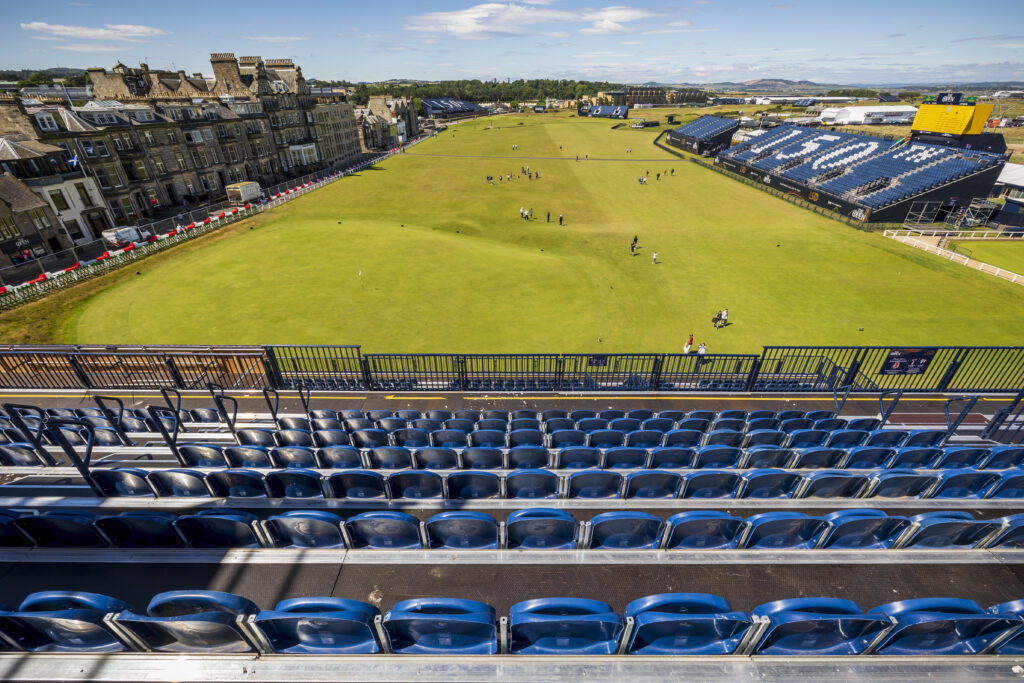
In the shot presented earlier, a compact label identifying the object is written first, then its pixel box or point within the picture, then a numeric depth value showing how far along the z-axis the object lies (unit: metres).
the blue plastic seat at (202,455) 7.56
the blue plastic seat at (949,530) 5.45
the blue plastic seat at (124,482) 6.44
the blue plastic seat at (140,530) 5.24
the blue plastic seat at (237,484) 6.46
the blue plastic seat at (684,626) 3.76
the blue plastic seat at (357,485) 6.46
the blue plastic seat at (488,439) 8.88
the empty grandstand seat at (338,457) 7.48
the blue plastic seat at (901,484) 6.64
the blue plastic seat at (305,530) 5.34
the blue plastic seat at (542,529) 5.38
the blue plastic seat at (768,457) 7.80
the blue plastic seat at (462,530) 5.34
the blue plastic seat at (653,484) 6.68
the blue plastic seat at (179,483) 6.48
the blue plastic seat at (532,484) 6.65
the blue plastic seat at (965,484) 6.71
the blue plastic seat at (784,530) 5.48
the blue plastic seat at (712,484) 6.70
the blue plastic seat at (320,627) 3.64
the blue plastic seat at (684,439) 8.89
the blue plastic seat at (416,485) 6.58
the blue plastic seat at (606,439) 8.97
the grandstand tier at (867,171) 40.09
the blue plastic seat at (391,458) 7.57
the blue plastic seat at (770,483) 6.68
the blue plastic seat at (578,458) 7.87
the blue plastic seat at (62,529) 5.22
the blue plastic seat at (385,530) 5.35
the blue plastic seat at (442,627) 3.69
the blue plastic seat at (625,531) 5.39
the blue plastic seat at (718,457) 7.73
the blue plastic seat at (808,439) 9.11
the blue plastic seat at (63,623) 3.70
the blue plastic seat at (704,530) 5.45
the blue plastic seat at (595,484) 6.66
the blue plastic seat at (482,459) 7.71
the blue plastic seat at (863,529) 5.45
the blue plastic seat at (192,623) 3.68
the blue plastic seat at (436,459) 7.78
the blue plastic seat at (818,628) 3.75
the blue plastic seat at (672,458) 7.63
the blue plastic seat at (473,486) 6.60
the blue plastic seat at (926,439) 9.02
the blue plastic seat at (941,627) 3.76
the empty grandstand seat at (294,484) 6.48
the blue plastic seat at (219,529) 5.28
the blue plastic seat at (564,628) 3.71
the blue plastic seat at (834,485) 6.68
